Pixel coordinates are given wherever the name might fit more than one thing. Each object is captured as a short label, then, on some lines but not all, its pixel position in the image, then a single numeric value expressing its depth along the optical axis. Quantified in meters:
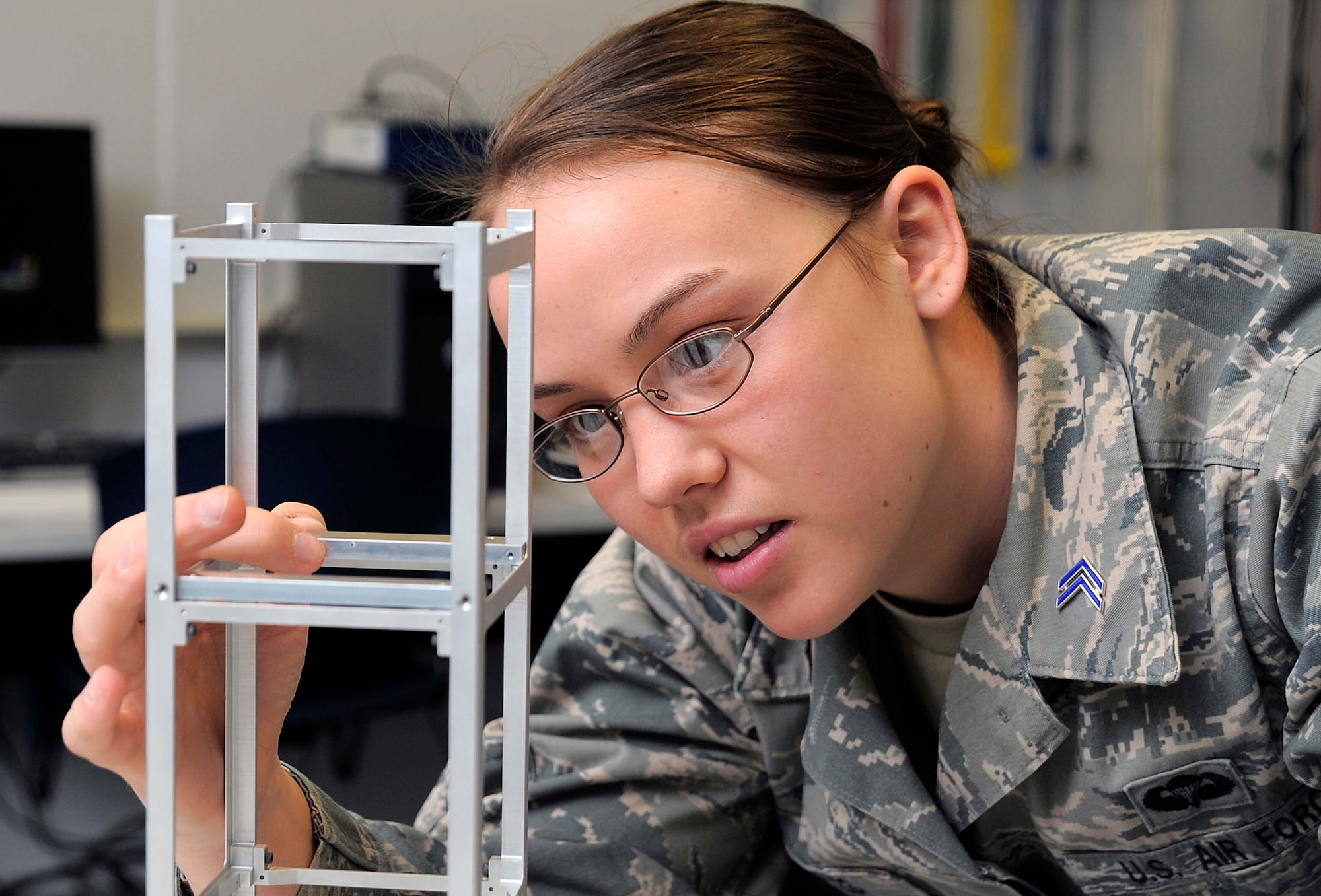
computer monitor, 2.55
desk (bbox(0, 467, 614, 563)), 2.19
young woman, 0.85
